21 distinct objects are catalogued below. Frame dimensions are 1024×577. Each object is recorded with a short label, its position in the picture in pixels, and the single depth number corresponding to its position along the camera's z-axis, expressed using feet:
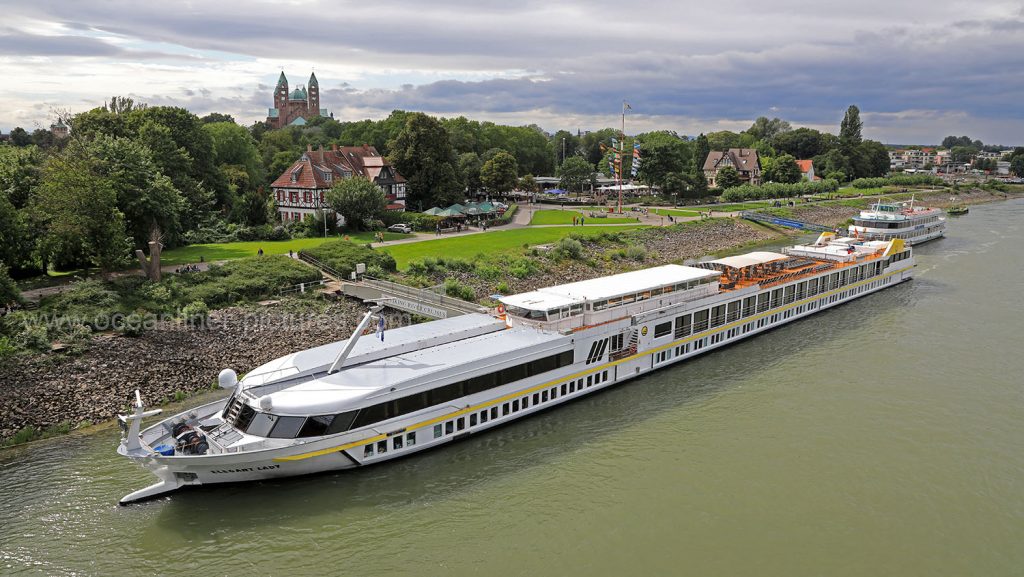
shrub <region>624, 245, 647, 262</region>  230.48
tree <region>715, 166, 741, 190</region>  440.86
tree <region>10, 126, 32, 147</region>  441.31
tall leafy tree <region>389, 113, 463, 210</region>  289.12
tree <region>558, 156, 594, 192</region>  419.33
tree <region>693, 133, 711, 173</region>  514.27
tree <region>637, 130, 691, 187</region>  386.81
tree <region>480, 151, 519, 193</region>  339.16
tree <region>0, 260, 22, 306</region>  119.55
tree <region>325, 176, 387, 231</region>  233.35
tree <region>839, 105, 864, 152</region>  570.78
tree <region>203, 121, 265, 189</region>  299.79
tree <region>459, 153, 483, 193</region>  349.61
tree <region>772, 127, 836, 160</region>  604.90
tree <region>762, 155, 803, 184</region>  458.50
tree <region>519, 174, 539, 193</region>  365.40
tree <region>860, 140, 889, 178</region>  580.71
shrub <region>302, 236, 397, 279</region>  166.61
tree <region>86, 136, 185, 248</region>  159.21
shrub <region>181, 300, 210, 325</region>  132.05
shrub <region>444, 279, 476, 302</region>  159.43
